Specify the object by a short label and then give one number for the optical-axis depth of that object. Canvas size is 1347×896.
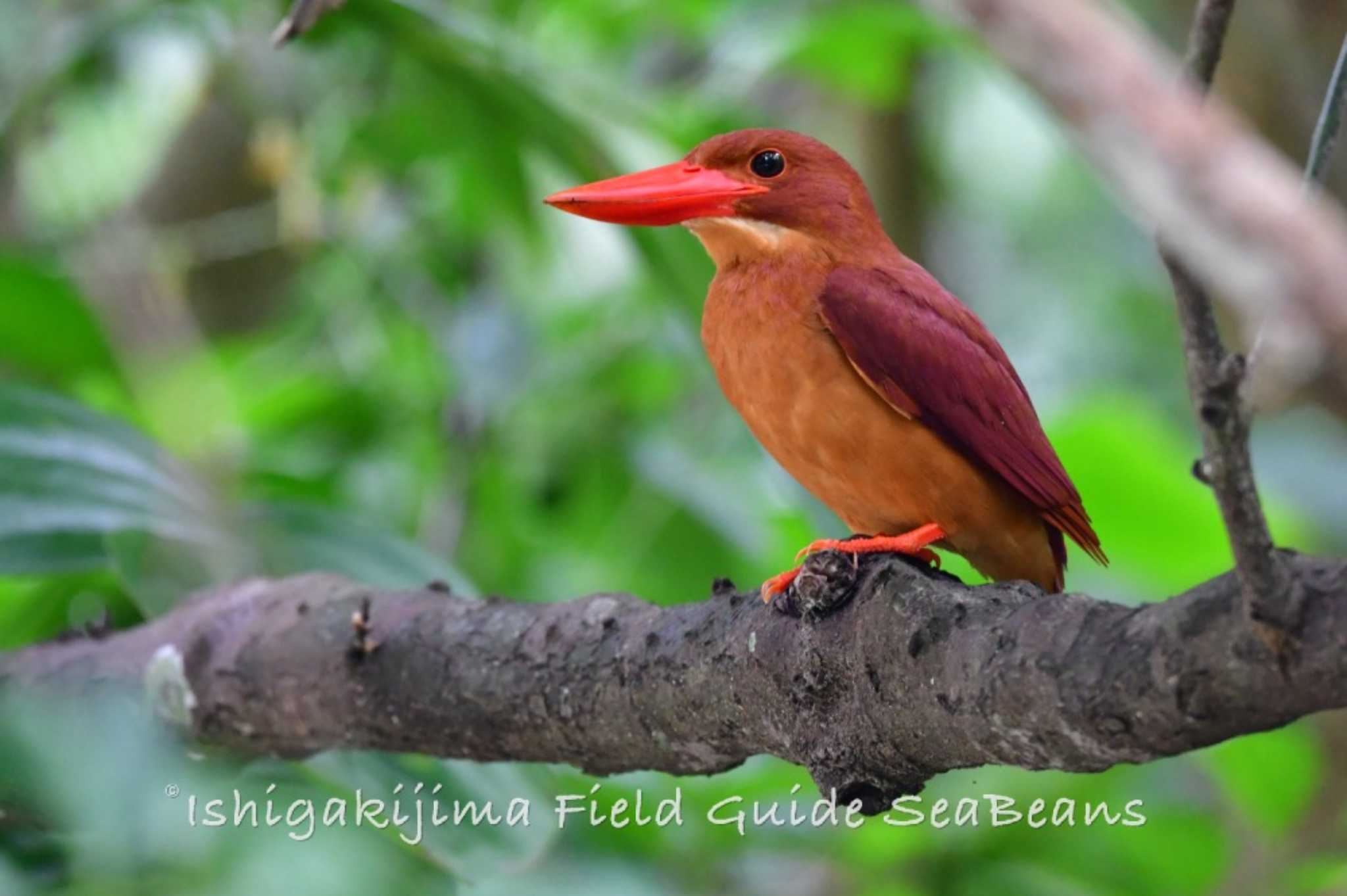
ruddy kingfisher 3.70
